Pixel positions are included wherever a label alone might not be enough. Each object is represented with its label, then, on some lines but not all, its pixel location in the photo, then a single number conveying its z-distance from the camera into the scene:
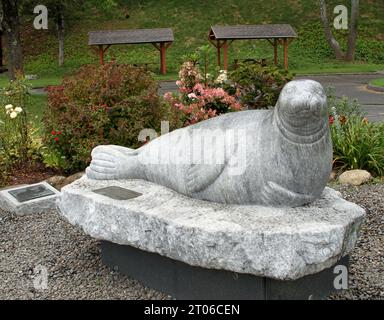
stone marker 6.12
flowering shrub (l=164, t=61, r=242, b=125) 7.23
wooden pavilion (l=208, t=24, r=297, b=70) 20.16
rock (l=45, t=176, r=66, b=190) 7.05
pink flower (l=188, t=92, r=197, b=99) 7.33
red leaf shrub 7.12
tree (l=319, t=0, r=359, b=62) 21.76
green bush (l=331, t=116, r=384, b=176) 6.86
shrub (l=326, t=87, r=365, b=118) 8.01
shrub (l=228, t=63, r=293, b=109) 7.52
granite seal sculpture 3.48
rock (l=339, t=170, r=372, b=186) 6.46
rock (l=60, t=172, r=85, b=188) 7.08
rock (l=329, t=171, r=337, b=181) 6.76
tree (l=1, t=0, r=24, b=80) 15.39
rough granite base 3.32
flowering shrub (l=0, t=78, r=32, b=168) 7.63
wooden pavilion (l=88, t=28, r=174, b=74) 20.36
